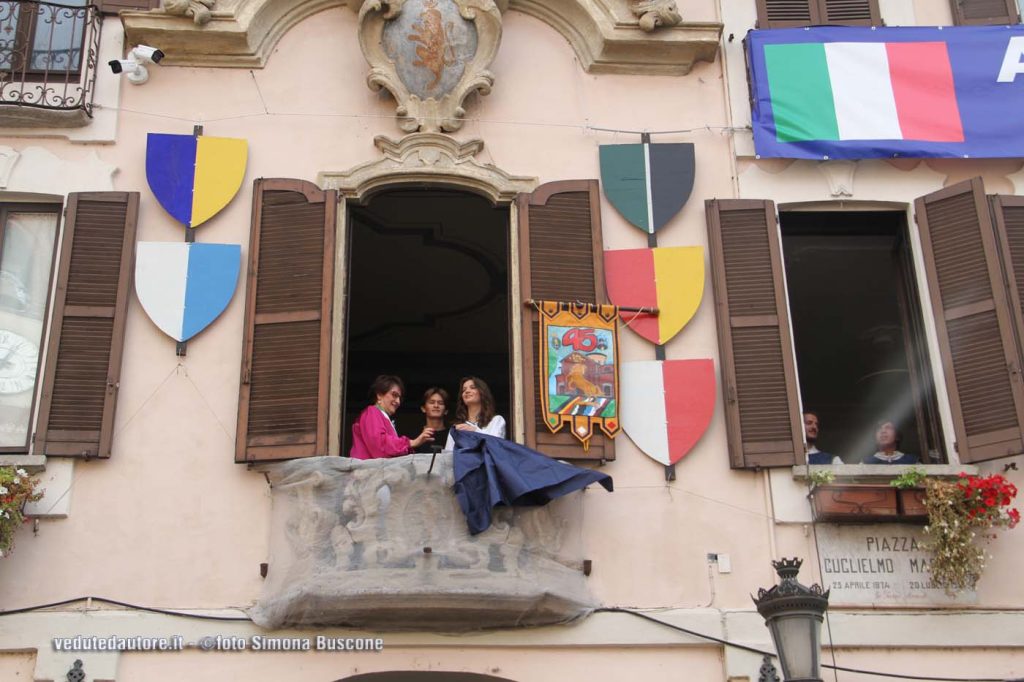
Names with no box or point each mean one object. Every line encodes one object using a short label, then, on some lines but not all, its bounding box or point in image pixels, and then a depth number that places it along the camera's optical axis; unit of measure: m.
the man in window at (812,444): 11.52
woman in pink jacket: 10.97
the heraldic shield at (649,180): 11.92
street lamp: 8.73
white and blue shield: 11.37
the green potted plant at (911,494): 10.72
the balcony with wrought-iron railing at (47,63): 11.95
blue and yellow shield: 11.73
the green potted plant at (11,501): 10.30
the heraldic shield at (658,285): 11.56
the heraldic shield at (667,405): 11.15
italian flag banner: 12.12
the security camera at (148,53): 12.03
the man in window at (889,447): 11.64
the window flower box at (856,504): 10.73
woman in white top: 11.16
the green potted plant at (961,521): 10.50
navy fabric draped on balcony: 10.39
